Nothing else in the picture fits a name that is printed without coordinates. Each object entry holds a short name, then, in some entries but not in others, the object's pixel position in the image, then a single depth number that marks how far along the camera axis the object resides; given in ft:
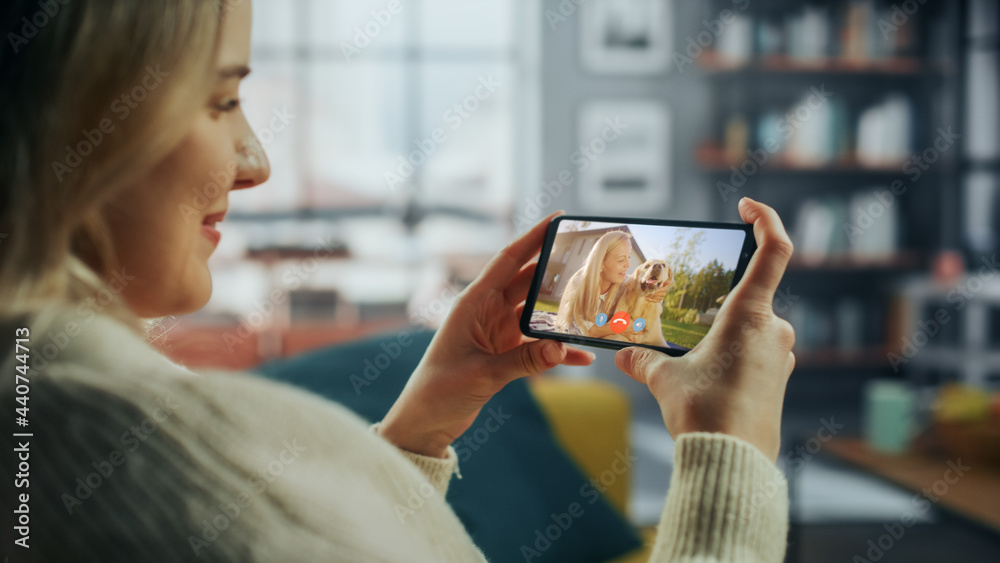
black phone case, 1.51
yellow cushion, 4.40
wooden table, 4.15
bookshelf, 10.80
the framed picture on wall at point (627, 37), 11.57
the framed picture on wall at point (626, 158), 11.60
